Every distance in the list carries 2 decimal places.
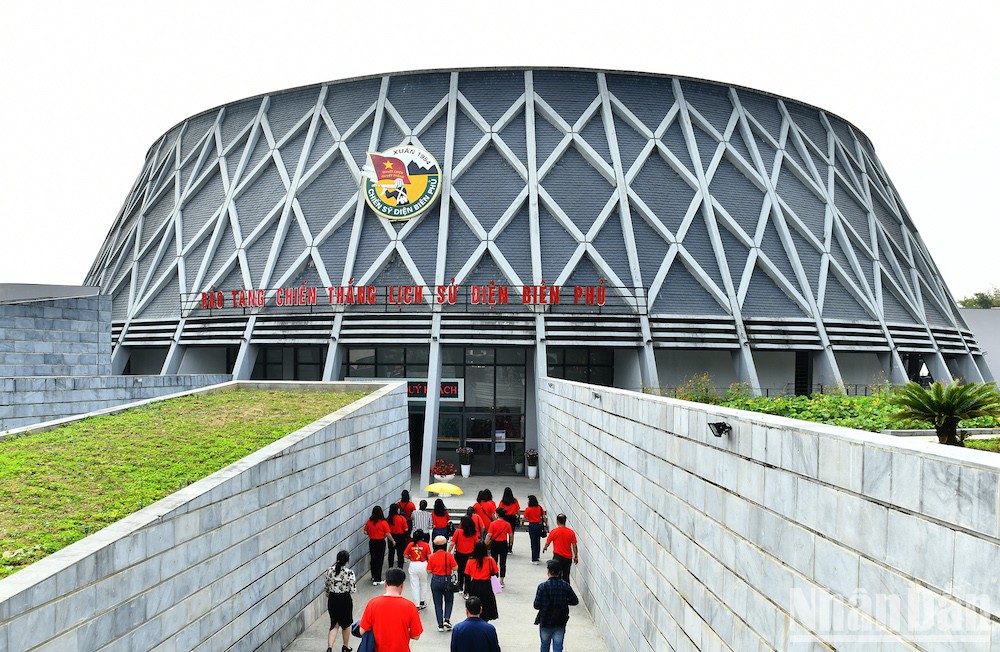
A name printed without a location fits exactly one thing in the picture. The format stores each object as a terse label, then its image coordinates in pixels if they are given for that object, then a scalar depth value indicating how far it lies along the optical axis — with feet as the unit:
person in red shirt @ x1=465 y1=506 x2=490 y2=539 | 46.78
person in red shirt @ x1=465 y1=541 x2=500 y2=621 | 36.06
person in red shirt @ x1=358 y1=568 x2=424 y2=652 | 25.93
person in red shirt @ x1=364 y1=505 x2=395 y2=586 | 48.63
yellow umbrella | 67.77
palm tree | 31.12
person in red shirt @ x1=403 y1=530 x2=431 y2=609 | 43.45
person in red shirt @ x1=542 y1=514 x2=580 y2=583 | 43.39
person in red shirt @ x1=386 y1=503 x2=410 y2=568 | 51.31
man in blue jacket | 25.21
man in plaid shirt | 32.37
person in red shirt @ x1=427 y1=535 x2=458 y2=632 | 40.42
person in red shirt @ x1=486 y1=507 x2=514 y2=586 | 46.26
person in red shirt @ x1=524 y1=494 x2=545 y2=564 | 55.36
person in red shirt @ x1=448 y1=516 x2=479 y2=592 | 43.29
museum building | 99.71
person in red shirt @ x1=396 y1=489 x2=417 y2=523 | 53.93
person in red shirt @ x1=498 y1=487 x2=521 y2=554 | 54.95
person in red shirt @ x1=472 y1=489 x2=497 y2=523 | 50.96
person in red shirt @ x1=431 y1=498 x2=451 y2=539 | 48.06
